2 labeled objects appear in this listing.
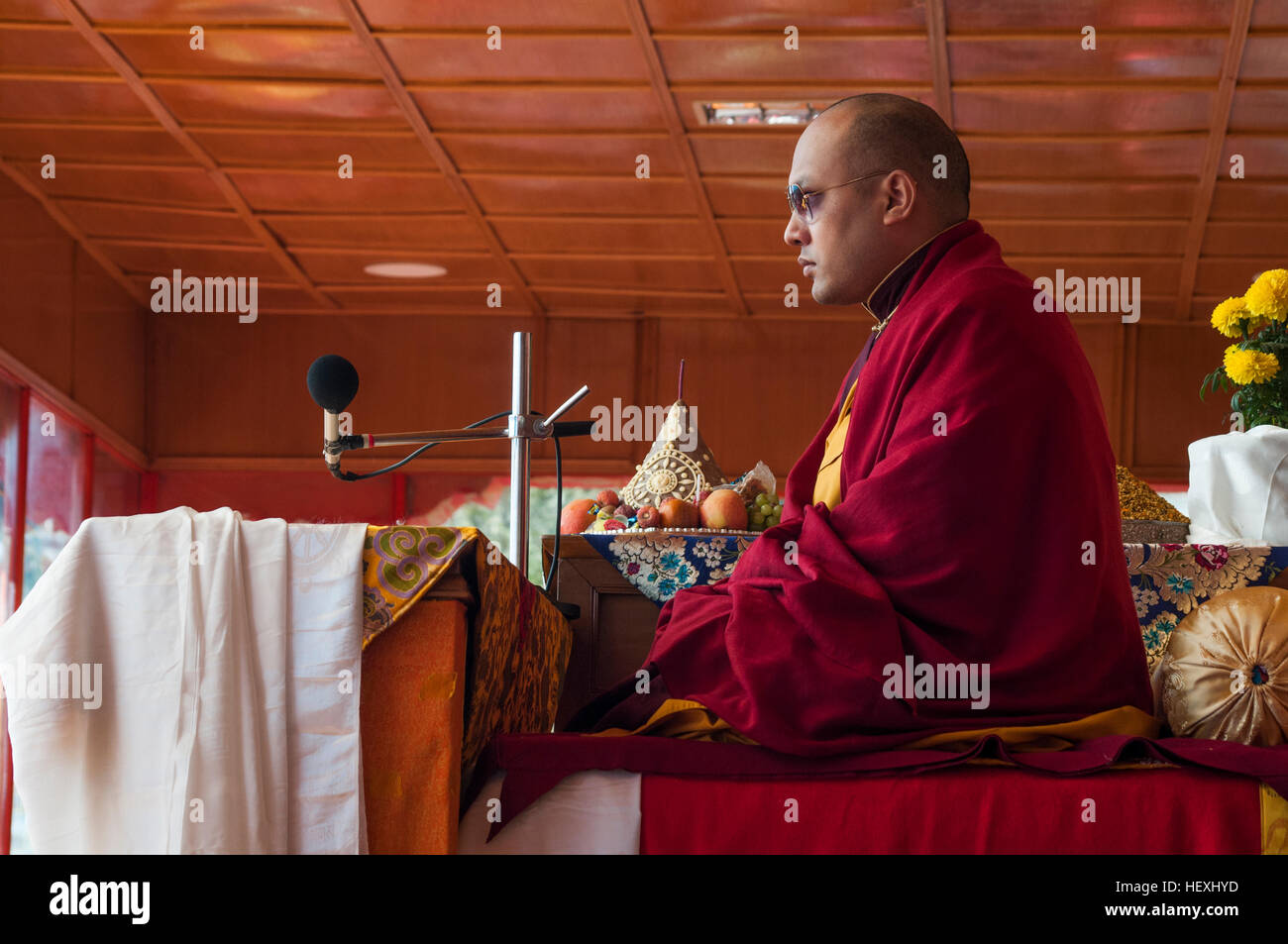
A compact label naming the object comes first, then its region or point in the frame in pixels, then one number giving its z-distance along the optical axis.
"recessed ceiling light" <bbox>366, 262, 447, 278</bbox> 9.27
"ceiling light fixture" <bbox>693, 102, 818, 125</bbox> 7.32
